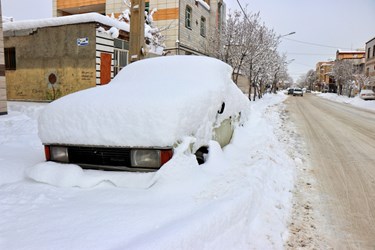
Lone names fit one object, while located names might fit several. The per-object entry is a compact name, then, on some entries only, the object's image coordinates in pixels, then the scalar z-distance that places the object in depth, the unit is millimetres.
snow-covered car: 2975
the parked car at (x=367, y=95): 34028
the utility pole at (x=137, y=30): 7809
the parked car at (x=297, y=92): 52834
